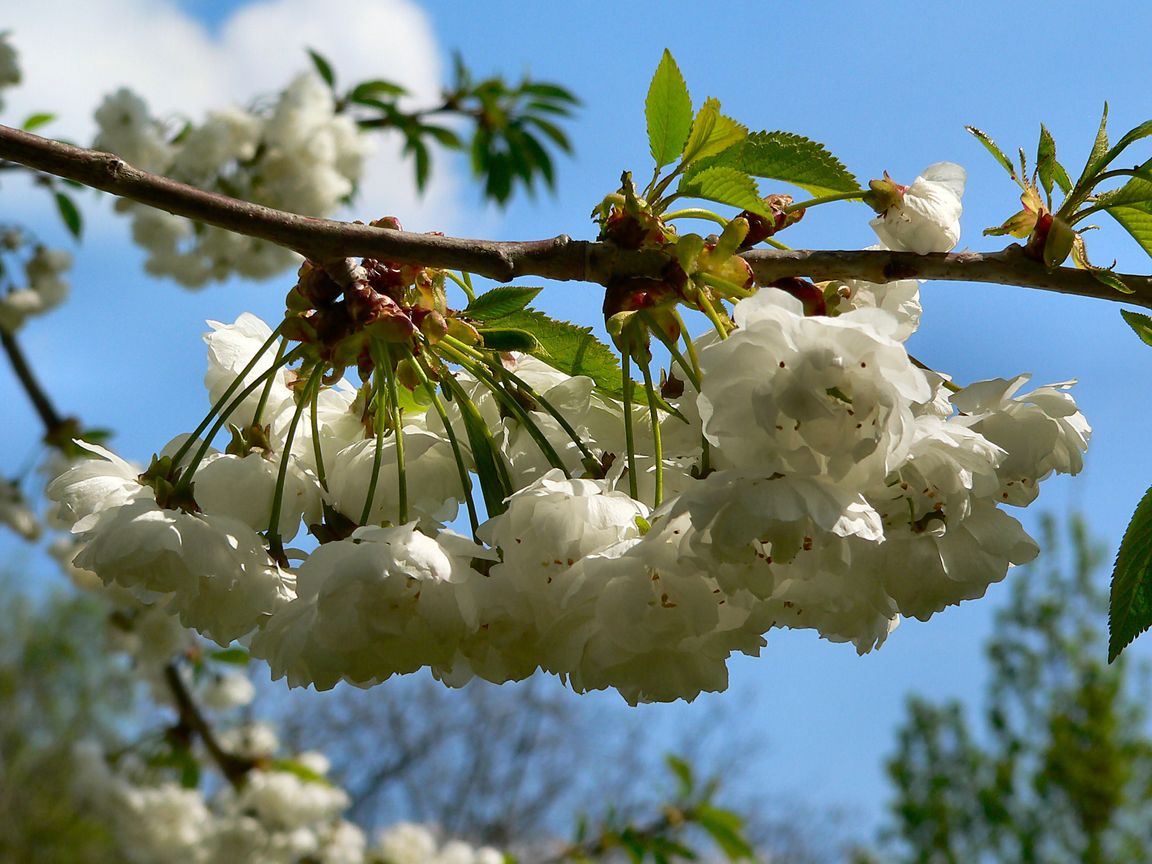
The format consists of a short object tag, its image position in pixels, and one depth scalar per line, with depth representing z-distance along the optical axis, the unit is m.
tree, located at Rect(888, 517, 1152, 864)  7.80
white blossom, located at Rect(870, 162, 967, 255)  0.59
